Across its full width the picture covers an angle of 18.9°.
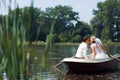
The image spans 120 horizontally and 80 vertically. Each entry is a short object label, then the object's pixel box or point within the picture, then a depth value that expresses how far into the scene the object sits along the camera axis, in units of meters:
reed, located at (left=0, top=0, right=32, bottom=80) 2.12
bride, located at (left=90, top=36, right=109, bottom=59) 14.84
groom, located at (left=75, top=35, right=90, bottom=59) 14.49
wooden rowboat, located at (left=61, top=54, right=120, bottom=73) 14.52
